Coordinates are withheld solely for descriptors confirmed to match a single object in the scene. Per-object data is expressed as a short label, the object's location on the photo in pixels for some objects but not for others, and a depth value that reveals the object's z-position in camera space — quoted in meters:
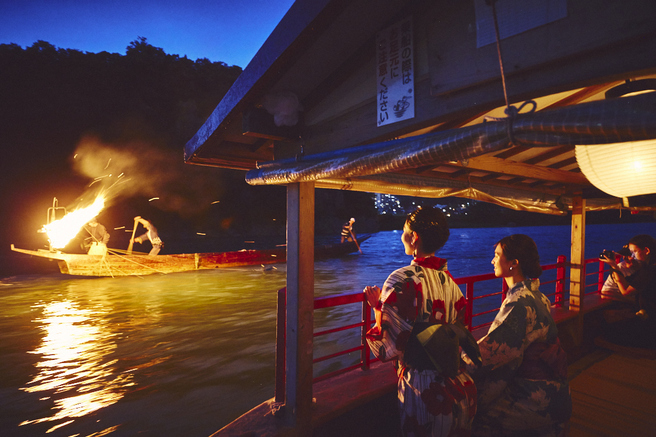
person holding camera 5.14
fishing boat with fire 15.59
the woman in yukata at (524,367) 2.50
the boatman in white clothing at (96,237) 16.41
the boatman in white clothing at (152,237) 17.42
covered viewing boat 1.62
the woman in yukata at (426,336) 2.04
